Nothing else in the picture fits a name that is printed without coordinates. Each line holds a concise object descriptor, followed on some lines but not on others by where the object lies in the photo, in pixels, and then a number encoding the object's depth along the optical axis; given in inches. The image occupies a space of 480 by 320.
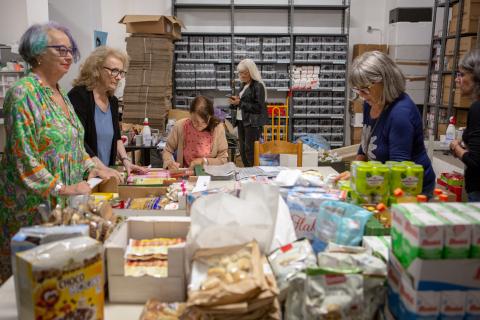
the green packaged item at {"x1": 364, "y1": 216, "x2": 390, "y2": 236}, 53.4
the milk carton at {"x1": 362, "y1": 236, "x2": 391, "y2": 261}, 48.3
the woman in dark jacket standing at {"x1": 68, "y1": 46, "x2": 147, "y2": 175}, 107.3
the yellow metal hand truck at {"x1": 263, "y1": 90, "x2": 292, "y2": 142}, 284.7
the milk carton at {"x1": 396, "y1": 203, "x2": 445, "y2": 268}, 39.1
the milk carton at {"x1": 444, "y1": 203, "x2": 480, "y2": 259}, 40.0
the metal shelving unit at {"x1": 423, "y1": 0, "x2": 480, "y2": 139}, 209.3
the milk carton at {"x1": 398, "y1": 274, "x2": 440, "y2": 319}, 39.9
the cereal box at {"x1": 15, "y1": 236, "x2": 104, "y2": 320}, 38.5
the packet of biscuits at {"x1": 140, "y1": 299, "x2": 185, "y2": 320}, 44.9
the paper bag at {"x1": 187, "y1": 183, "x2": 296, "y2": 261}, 48.4
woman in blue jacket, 81.2
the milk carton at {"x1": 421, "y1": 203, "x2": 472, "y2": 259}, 39.5
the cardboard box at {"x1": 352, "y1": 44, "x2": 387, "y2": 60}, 280.4
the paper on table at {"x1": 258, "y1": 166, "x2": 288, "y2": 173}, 97.3
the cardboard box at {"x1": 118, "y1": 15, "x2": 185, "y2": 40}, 249.9
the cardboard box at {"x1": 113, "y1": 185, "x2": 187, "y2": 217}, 80.5
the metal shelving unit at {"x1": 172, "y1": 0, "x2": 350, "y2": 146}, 280.8
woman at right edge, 91.4
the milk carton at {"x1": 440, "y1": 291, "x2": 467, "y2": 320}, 40.4
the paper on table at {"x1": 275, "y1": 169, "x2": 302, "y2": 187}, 70.5
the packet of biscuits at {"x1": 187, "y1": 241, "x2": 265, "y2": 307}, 40.8
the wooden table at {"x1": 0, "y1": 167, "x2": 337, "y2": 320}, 47.1
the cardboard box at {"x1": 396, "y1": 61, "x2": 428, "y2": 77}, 268.4
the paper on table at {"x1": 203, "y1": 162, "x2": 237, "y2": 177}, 101.3
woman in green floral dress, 73.2
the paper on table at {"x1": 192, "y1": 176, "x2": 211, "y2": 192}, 82.1
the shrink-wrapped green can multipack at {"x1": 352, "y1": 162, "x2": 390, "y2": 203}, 61.8
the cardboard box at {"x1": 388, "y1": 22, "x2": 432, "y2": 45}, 263.9
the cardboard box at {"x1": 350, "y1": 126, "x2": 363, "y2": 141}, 289.1
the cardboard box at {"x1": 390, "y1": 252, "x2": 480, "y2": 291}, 39.6
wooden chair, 134.5
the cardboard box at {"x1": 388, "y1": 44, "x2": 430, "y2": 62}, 266.7
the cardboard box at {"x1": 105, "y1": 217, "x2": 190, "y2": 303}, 47.6
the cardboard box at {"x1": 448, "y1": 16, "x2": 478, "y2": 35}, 199.5
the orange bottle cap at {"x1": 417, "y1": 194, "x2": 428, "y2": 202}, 54.0
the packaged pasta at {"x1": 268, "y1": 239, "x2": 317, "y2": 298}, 45.4
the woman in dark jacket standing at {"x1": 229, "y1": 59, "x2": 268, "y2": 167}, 223.5
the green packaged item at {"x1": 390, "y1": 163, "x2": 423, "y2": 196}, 62.1
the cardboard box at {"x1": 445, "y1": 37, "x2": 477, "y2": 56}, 198.4
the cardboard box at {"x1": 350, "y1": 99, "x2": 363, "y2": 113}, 279.9
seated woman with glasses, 129.8
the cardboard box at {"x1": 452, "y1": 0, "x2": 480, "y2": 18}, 198.2
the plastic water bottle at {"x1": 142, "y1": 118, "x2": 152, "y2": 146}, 176.2
